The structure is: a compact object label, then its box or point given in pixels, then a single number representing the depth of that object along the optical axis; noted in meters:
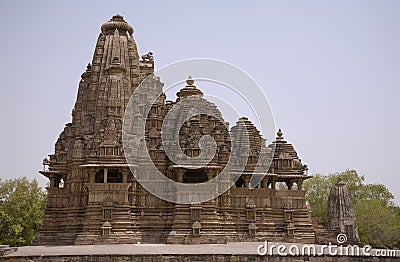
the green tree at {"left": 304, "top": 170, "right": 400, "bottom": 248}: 43.03
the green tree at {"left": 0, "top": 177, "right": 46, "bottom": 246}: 39.50
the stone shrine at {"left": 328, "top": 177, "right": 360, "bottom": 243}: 35.97
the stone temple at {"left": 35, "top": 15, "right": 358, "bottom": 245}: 29.20
